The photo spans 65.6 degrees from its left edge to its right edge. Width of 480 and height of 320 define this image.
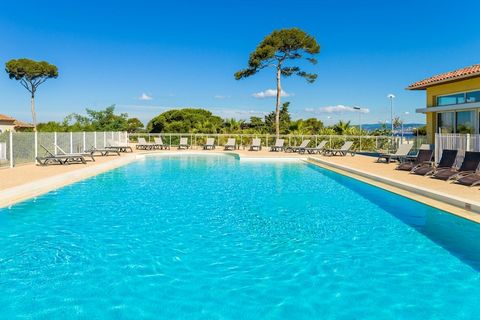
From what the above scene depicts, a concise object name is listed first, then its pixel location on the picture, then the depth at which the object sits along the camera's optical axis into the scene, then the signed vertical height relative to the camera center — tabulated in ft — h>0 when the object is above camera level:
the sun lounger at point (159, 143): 86.17 +0.72
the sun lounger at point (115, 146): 69.80 +0.07
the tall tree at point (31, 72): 138.21 +28.63
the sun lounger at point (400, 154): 49.14 -1.28
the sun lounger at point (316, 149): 70.95 -0.77
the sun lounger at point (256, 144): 83.50 +0.32
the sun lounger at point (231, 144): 84.74 +0.37
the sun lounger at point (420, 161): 39.78 -1.78
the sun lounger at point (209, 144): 87.04 +0.41
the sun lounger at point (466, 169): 31.35 -2.12
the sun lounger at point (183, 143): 87.80 +0.70
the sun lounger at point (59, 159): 47.44 -1.65
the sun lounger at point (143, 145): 84.99 +0.28
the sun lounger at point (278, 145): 80.04 -0.05
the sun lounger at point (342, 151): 65.00 -1.09
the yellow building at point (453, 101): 43.21 +5.46
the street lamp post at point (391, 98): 77.15 +9.78
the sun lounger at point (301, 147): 73.30 -0.37
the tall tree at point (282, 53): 90.94 +22.83
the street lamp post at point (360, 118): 104.19 +7.80
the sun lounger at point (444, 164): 34.91 -1.88
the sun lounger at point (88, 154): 54.26 -1.12
